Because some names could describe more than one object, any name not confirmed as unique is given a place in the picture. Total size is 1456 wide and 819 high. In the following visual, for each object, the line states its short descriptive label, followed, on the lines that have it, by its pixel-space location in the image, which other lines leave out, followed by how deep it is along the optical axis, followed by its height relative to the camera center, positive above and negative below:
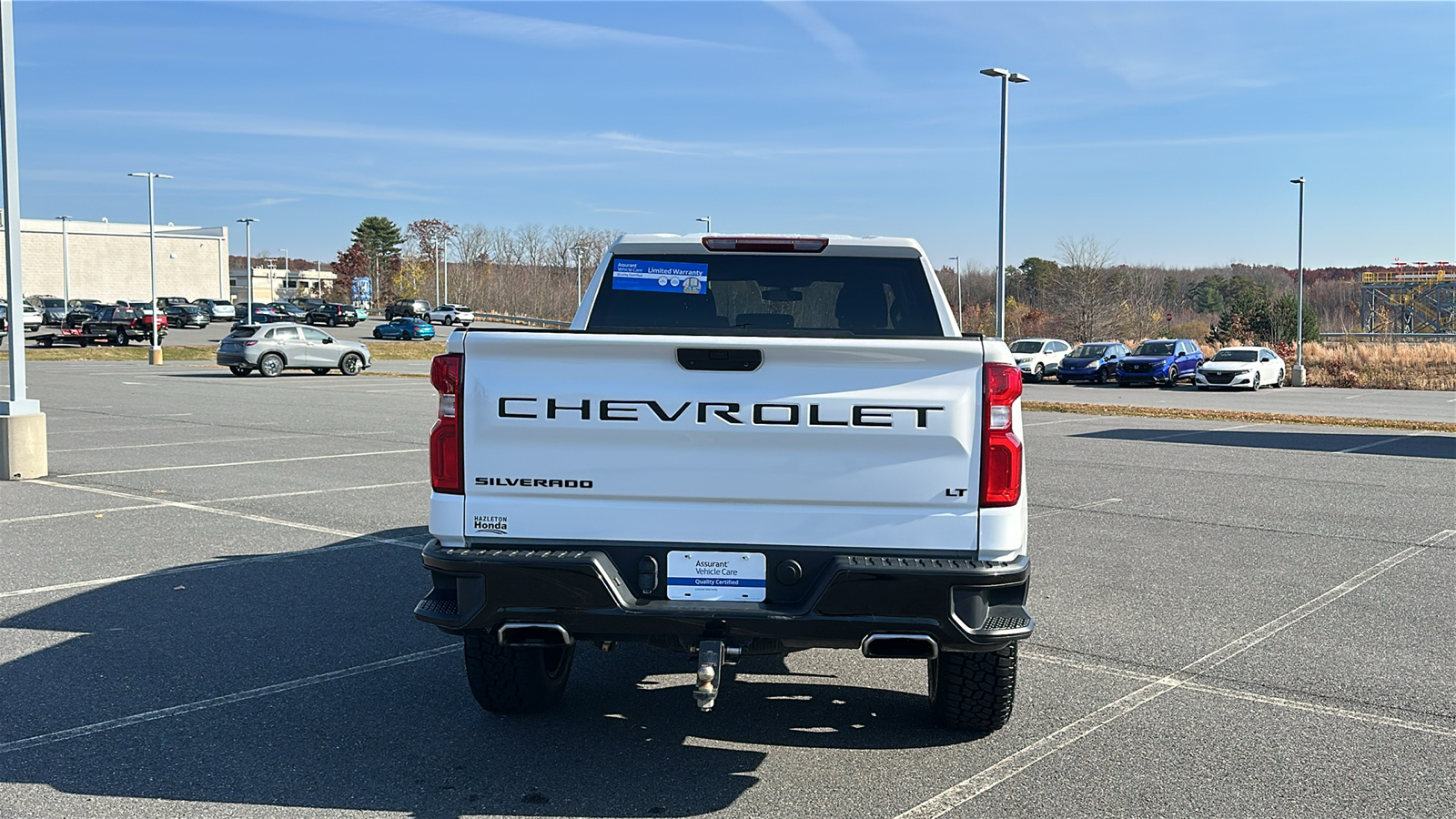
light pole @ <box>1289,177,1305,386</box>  41.75 -1.00
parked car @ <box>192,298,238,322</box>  83.40 +1.43
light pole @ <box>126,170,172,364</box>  57.91 +6.35
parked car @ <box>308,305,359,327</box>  78.31 +1.04
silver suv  36.09 -0.65
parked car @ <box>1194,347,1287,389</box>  38.91 -1.14
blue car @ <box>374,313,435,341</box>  65.12 +0.09
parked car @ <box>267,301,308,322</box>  84.67 +1.46
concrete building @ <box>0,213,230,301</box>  112.38 +6.73
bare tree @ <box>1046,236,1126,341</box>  70.88 +2.04
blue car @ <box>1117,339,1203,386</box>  40.62 -0.99
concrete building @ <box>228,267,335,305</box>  158.75 +6.66
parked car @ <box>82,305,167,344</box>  53.00 +0.22
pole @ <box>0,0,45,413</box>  12.64 +1.61
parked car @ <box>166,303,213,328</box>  74.00 +0.86
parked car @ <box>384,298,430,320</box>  79.94 +1.51
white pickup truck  4.14 -0.56
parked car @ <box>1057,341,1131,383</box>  41.81 -1.02
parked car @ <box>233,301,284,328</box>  79.28 +1.00
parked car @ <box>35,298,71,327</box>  63.53 +1.13
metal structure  79.81 +2.50
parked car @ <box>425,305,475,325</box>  82.88 +1.20
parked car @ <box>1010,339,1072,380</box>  43.68 -0.80
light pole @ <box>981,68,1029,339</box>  30.67 +2.36
